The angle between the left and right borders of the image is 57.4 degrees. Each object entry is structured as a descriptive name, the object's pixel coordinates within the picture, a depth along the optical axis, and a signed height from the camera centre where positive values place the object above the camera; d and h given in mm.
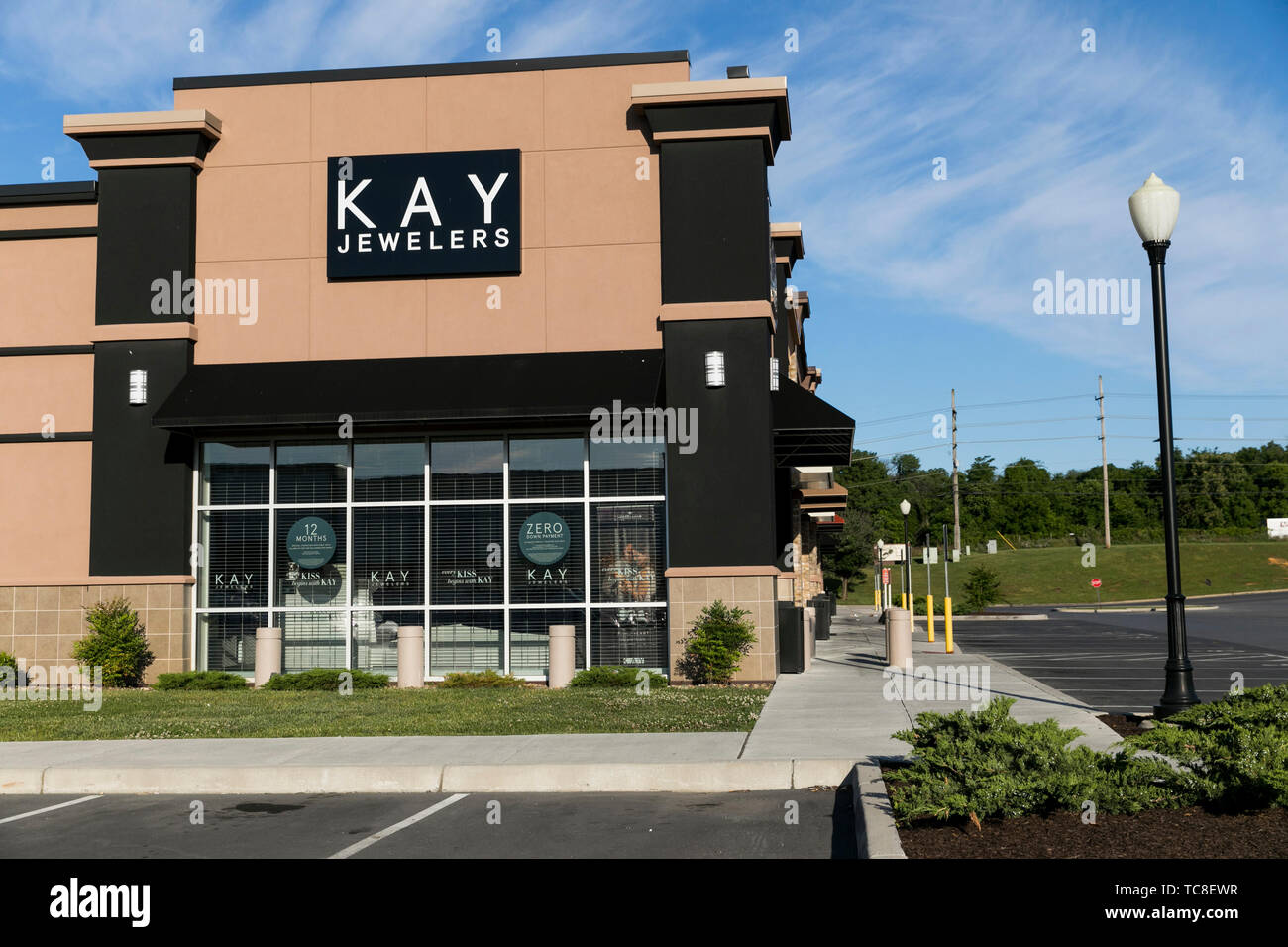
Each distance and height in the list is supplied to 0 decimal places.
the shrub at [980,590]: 52438 -1634
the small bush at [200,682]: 19516 -1936
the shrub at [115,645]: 19391 -1296
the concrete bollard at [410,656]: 19469 -1541
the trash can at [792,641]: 20438 -1465
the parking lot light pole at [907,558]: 35844 -86
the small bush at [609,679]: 19125 -1934
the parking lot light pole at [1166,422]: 12023 +1366
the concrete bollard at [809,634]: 22141 -1479
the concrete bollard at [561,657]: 19172 -1573
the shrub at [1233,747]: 7211 -1304
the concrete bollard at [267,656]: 19812 -1534
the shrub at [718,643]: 18672 -1359
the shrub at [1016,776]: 7301 -1431
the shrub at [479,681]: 19453 -1968
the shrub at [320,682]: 19406 -1937
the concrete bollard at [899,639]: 21891 -1564
